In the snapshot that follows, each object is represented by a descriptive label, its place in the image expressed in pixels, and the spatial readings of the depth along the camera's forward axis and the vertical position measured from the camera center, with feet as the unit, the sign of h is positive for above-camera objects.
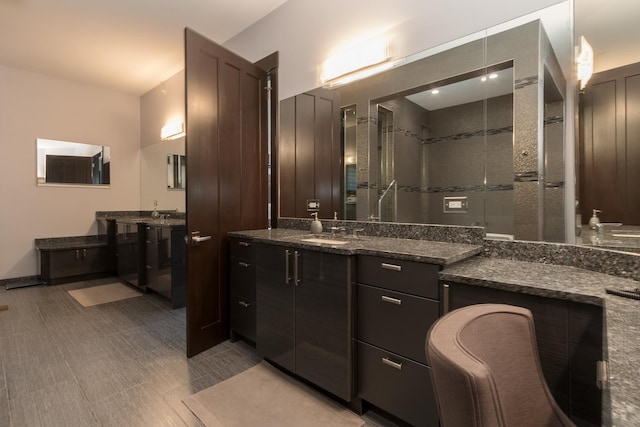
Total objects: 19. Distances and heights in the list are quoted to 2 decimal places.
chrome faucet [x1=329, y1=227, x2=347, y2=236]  7.41 -0.43
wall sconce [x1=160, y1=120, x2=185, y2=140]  13.71 +4.09
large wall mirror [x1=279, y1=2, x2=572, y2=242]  4.85 +1.54
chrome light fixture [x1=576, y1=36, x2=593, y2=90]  4.39 +2.25
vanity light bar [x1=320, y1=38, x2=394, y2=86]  6.75 +3.66
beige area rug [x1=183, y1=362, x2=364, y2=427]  5.16 -3.61
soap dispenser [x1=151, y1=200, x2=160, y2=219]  15.08 +0.16
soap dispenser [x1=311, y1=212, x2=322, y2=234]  7.39 -0.34
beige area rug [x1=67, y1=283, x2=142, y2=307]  11.74 -3.36
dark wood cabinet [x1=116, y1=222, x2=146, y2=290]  12.40 -1.67
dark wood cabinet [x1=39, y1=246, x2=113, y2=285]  13.76 -2.34
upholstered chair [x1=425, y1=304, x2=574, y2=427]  1.50 -1.00
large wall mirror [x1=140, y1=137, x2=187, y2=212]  13.62 +2.05
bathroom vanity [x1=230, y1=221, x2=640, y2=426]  3.22 -1.21
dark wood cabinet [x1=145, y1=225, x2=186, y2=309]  10.69 -1.76
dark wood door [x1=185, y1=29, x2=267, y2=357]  7.31 +1.25
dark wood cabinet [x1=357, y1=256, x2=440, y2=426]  4.36 -1.95
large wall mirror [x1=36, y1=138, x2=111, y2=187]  14.39 +2.72
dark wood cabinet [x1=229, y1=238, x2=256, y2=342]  7.46 -1.96
